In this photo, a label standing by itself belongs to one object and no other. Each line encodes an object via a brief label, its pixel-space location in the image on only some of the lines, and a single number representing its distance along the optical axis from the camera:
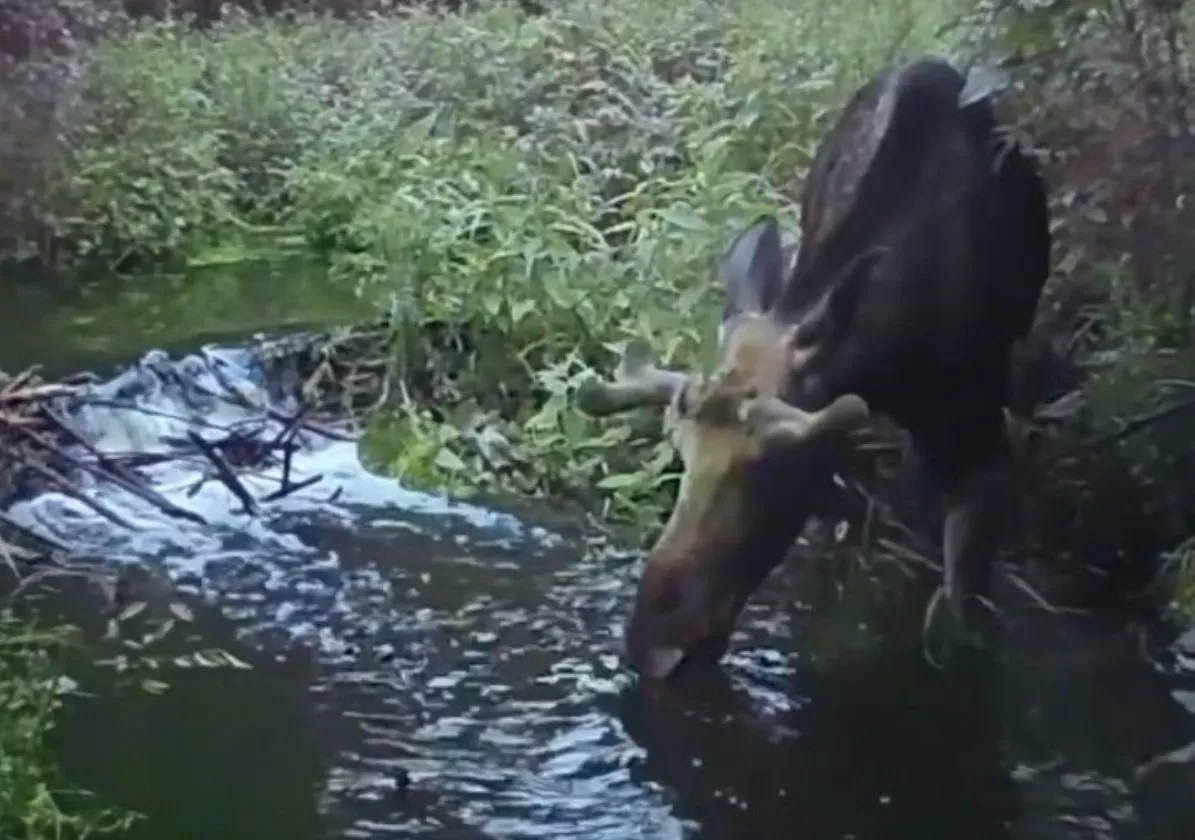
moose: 4.38
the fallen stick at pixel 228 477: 6.37
